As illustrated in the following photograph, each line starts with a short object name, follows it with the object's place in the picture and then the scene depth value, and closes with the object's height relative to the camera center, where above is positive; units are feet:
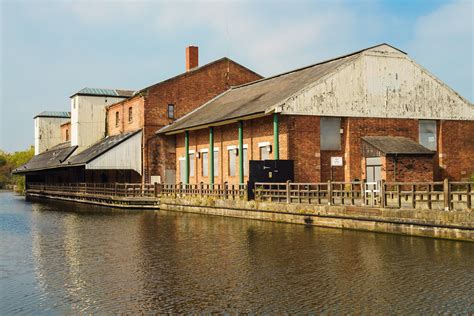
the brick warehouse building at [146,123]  133.59 +14.01
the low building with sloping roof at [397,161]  90.38 +1.99
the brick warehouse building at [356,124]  94.07 +8.98
